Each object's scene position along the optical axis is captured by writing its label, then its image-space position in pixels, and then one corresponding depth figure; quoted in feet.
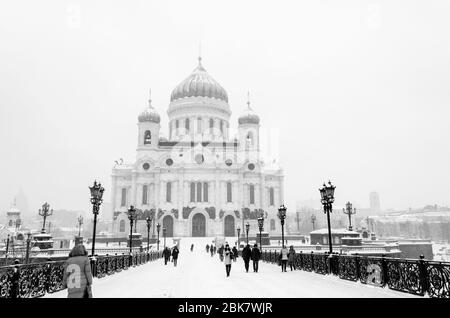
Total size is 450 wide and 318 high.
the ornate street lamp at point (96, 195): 60.59
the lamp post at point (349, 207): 126.25
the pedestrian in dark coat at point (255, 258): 56.90
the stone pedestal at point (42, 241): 99.60
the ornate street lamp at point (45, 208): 118.93
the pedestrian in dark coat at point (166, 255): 74.84
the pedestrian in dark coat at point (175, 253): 69.92
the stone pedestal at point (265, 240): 135.10
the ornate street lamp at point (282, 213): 83.02
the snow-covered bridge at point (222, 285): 33.24
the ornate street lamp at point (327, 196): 58.90
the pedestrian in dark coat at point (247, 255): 58.27
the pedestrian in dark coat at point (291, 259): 63.46
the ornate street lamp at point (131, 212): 86.48
